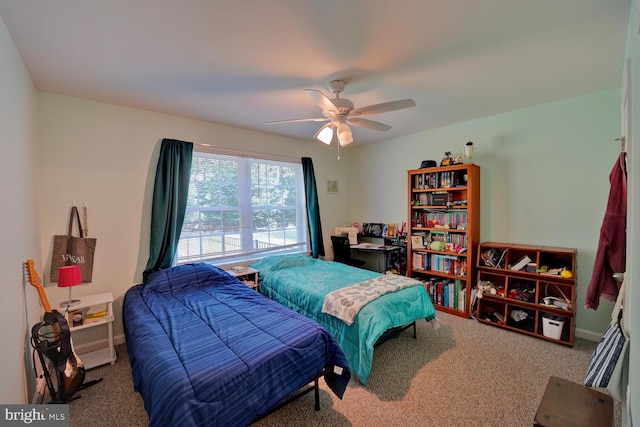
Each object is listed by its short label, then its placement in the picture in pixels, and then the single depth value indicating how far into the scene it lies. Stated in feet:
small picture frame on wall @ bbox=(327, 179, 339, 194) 15.82
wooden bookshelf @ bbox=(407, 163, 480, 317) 11.00
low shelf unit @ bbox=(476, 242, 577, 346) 8.93
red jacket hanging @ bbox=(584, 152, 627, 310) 6.01
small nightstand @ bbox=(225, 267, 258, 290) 11.17
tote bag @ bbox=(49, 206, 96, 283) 8.30
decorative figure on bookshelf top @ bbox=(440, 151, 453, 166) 11.58
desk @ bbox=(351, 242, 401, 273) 13.67
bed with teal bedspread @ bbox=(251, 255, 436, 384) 7.13
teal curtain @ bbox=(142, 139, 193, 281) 9.89
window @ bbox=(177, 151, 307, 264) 11.31
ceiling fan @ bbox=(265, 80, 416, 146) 6.89
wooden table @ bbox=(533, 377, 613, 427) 3.99
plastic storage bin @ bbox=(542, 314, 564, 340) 8.85
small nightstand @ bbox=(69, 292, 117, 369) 7.90
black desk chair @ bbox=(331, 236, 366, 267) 14.11
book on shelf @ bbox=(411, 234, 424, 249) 12.59
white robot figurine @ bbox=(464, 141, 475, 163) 11.04
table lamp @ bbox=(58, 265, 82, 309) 7.29
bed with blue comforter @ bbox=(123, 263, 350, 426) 4.48
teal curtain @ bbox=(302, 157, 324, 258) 14.34
